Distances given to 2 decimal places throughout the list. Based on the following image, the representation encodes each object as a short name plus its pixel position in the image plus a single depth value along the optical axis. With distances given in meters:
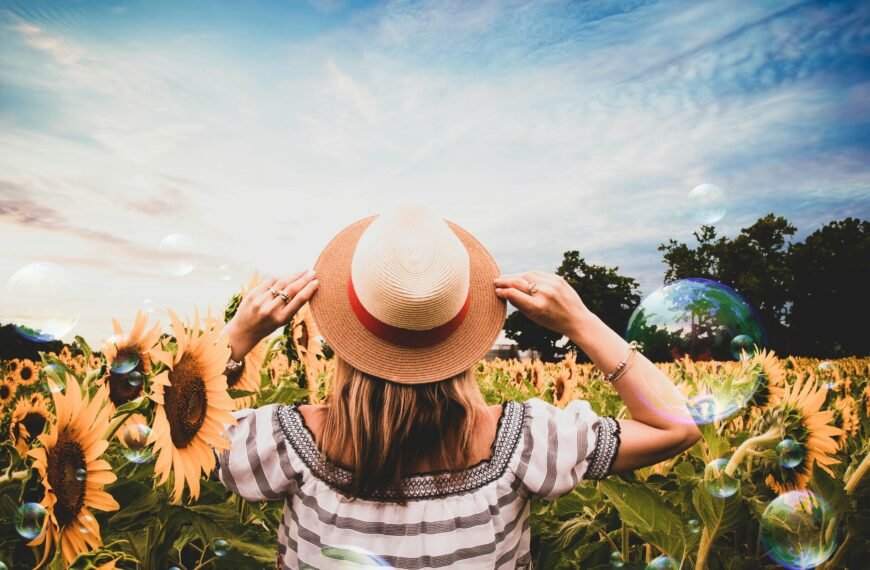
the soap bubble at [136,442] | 1.33
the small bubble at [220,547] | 1.91
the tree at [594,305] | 48.44
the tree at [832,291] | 30.77
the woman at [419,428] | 1.55
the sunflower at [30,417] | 2.53
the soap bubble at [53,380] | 1.40
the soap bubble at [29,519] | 1.17
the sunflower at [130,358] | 1.58
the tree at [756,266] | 31.25
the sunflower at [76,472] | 1.21
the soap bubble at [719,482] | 1.83
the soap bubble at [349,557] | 1.52
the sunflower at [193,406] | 1.36
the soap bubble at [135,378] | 1.63
